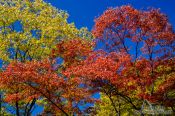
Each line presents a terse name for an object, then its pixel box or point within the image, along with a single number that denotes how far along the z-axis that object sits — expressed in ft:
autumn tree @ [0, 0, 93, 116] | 81.95
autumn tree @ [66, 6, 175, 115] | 64.55
